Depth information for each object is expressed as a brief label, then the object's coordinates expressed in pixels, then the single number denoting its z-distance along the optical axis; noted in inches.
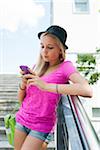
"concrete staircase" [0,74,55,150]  139.6
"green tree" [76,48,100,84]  288.3
